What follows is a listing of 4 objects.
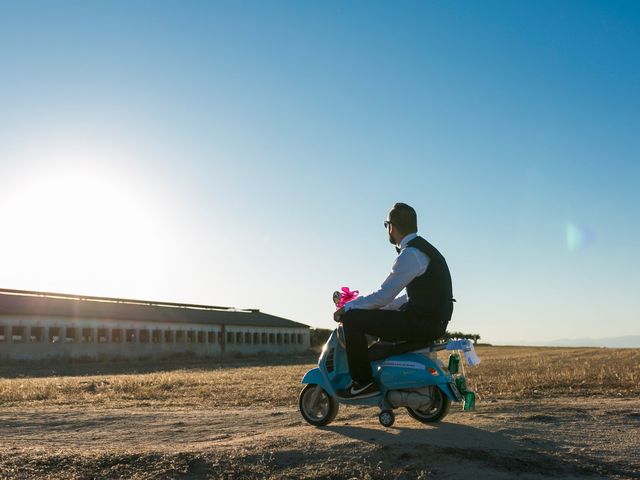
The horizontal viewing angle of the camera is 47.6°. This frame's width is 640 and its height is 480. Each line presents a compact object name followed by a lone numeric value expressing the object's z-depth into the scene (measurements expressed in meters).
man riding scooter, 7.03
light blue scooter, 7.00
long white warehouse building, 49.56
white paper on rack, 6.95
